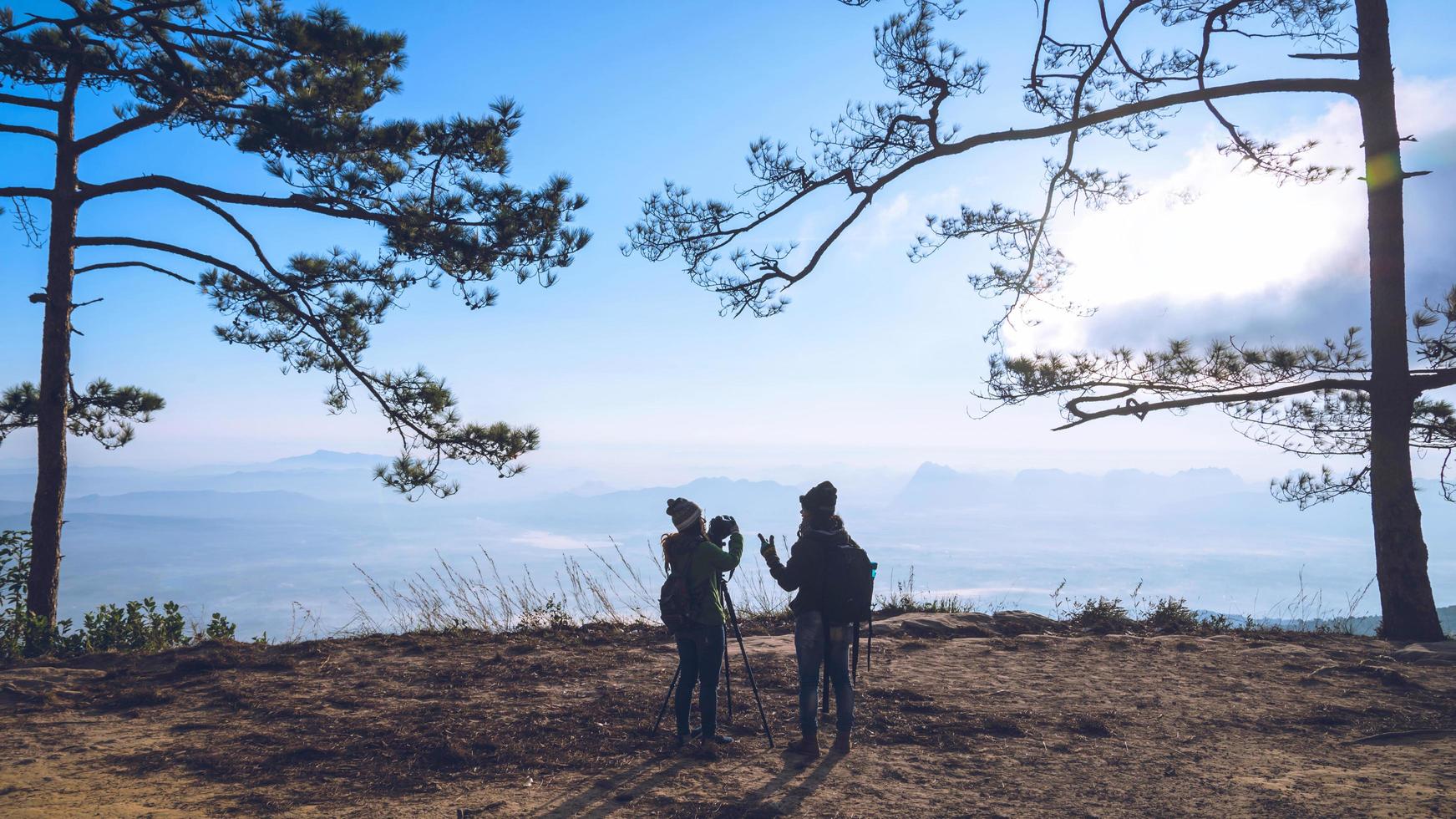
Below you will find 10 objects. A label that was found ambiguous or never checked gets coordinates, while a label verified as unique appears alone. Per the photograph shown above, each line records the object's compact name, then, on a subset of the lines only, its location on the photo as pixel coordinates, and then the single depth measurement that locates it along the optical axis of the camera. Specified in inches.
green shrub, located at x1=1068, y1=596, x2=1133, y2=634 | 431.5
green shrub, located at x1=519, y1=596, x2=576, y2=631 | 415.5
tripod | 233.3
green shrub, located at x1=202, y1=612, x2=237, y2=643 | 372.5
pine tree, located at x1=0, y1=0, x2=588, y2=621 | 374.3
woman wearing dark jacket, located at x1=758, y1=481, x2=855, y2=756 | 225.5
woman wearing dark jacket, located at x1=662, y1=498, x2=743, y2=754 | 222.1
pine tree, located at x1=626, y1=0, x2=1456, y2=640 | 403.5
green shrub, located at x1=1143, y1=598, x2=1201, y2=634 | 429.1
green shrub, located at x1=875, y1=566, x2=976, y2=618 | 464.4
